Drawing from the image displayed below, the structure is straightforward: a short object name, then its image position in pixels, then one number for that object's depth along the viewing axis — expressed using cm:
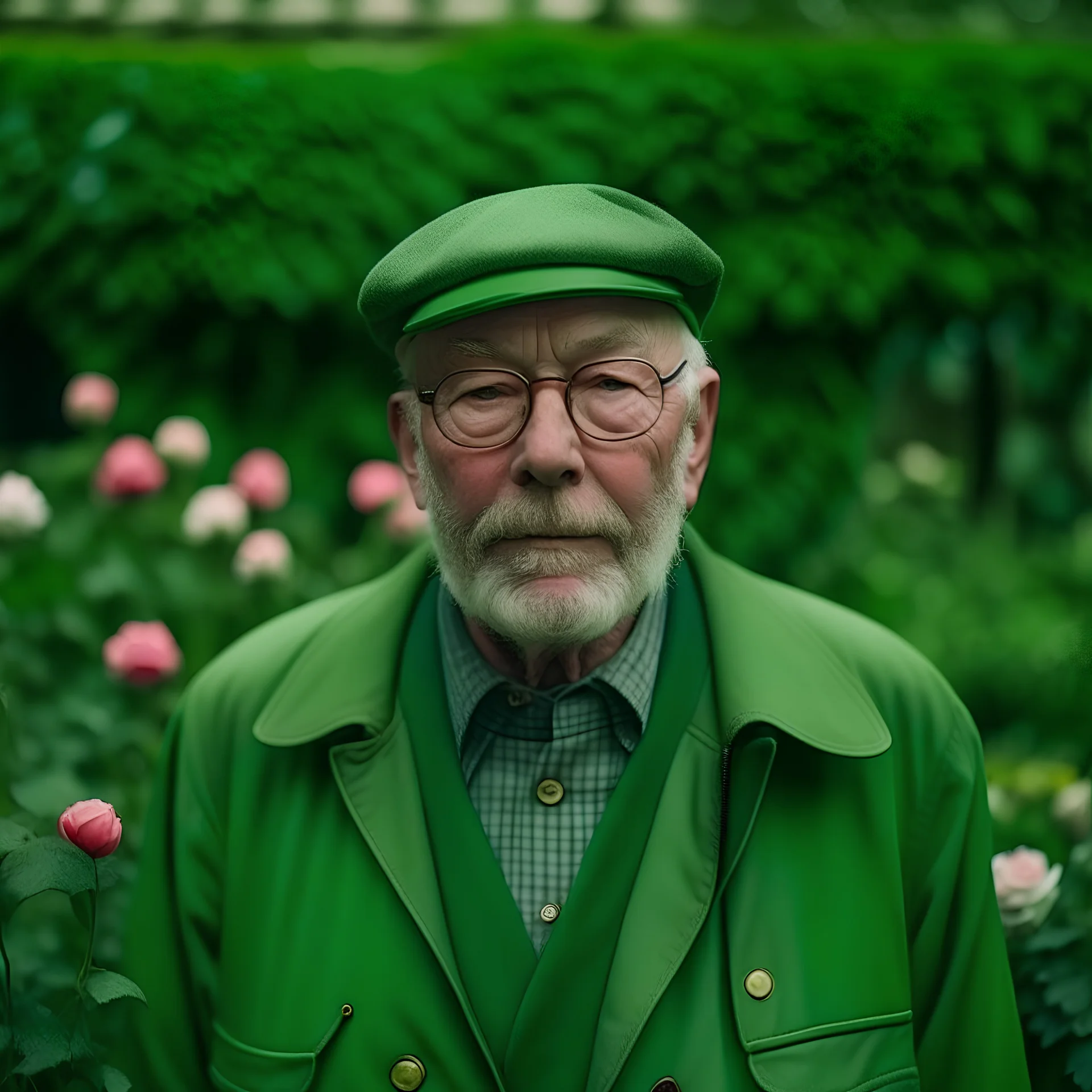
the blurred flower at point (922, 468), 539
